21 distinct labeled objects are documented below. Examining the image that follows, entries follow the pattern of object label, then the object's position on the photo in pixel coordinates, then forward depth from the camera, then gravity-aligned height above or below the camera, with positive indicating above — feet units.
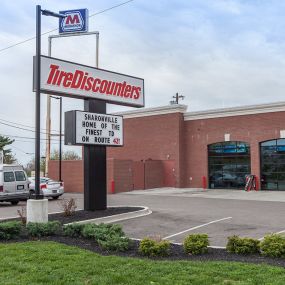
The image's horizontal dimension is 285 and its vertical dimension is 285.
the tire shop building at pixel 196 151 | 80.76 +2.71
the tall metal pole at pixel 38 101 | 31.77 +5.79
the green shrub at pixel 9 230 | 25.43 -4.88
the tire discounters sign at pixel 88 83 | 38.11 +9.46
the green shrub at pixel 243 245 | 20.21 -4.89
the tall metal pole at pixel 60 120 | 87.01 +10.79
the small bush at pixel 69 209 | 37.67 -4.97
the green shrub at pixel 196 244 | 20.54 -4.83
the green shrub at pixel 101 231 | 23.56 -4.73
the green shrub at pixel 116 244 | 21.47 -5.02
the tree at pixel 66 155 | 159.87 +3.83
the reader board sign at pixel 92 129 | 39.88 +3.99
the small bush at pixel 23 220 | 31.40 -5.13
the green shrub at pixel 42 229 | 26.26 -4.93
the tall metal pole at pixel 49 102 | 86.01 +16.02
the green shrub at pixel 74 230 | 25.95 -4.96
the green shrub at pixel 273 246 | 19.19 -4.72
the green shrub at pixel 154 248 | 20.21 -4.95
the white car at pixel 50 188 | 67.01 -4.78
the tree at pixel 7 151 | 163.23 +6.14
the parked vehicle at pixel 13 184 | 58.22 -3.44
